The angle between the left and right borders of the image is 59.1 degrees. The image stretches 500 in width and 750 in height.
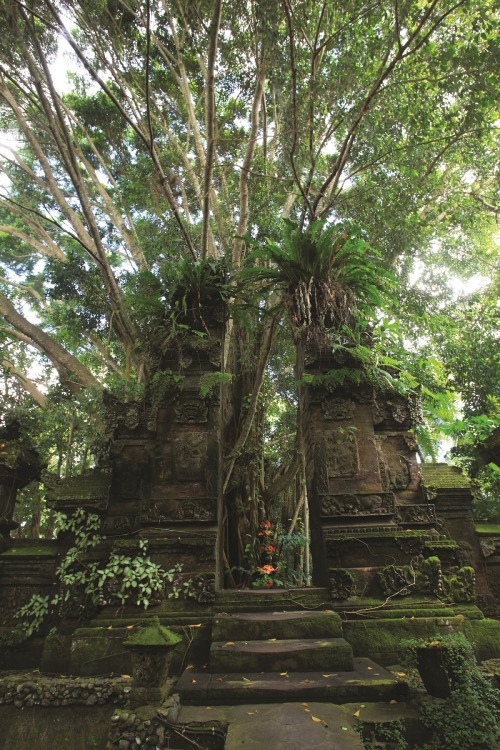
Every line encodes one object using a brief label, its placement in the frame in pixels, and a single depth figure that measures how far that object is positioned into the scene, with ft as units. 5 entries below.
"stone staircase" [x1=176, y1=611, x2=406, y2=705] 9.76
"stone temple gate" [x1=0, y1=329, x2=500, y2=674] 13.42
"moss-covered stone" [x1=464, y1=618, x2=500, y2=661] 12.94
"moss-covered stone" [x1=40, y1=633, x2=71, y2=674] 13.06
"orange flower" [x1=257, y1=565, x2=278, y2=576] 22.11
